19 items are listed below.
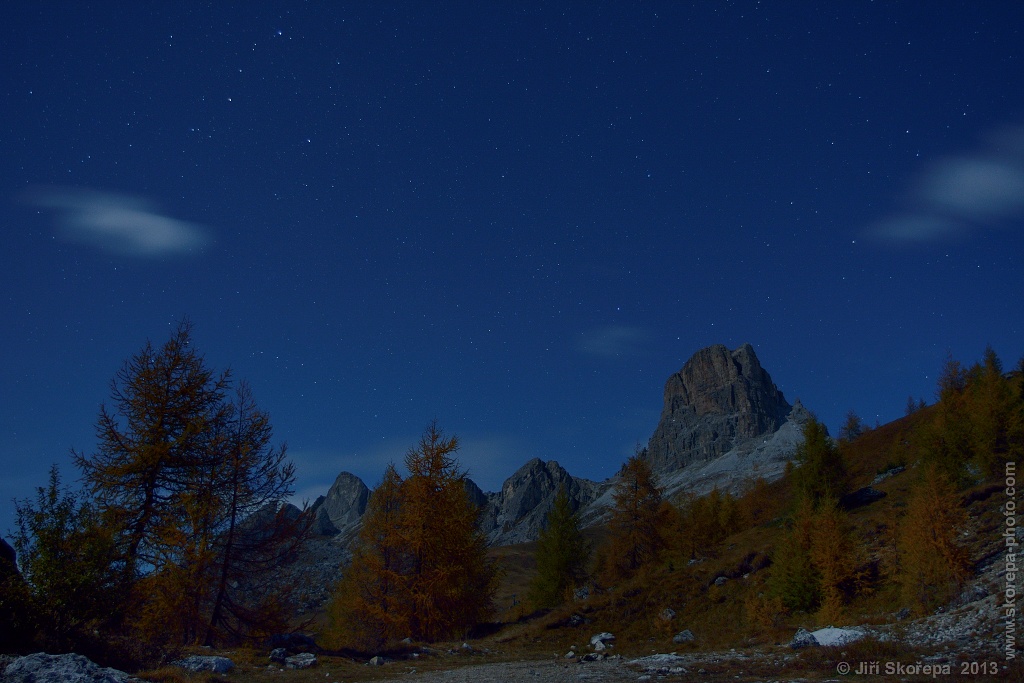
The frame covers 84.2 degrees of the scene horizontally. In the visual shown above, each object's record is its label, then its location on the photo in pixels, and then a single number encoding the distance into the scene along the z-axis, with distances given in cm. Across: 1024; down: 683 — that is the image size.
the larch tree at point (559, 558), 4822
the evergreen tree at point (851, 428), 14438
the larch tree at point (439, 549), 2592
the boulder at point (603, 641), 2648
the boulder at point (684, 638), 2676
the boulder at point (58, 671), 980
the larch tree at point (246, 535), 1828
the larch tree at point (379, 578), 2564
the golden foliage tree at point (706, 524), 5428
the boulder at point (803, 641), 1733
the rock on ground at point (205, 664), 1308
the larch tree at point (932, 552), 2117
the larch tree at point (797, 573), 2827
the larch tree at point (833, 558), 2693
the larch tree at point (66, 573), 1222
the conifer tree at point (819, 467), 5225
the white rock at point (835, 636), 1709
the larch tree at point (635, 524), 4606
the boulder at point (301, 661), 1521
